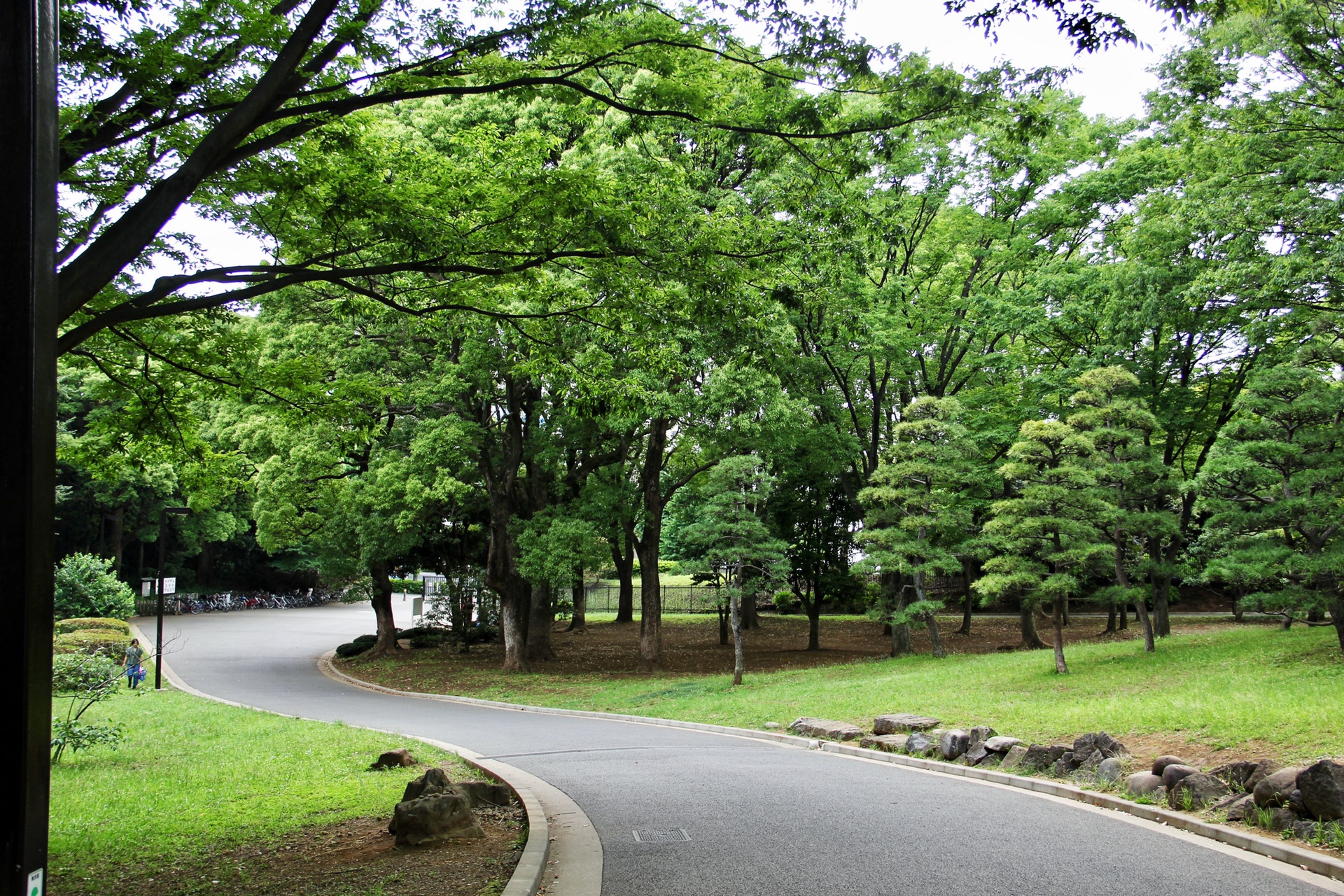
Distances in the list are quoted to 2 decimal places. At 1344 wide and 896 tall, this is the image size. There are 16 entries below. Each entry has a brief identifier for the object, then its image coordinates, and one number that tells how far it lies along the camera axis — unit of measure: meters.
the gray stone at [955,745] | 10.19
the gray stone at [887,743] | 11.06
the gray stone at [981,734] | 10.27
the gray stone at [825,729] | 12.19
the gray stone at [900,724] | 11.69
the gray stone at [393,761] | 9.41
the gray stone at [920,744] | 10.70
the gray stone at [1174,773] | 7.51
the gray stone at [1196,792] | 7.21
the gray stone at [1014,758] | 9.37
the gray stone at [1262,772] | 7.16
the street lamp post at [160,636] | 18.81
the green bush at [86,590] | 27.20
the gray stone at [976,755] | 9.86
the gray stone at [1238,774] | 7.31
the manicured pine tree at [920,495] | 19.89
